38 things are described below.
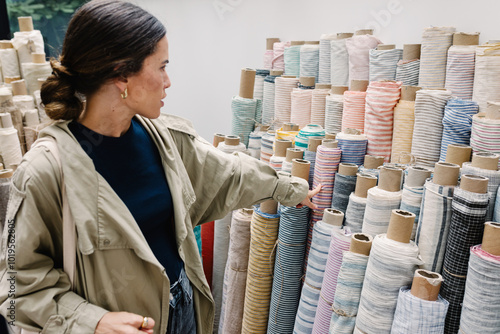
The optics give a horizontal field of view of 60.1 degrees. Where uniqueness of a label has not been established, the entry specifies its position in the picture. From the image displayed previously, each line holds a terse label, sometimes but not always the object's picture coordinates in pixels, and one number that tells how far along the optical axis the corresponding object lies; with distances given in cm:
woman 95
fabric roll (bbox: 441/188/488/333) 141
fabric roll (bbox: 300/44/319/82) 254
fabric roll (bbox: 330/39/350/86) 232
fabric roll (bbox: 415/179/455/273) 150
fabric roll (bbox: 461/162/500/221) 145
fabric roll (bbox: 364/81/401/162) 193
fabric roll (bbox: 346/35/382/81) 219
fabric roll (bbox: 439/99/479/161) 167
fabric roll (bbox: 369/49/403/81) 207
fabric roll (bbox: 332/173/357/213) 189
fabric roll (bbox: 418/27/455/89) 188
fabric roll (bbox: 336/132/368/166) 196
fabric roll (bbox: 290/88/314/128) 243
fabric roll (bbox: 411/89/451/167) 176
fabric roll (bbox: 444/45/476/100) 179
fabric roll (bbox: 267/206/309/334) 200
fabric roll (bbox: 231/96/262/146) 270
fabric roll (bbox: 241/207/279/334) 210
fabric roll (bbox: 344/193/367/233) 179
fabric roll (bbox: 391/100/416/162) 189
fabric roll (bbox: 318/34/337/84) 243
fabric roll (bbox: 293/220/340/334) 188
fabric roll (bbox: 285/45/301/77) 270
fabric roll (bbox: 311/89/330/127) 234
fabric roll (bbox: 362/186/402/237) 167
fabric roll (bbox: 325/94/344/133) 221
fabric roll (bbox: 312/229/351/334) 175
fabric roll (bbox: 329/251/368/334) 163
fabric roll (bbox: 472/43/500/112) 167
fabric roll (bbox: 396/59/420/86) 200
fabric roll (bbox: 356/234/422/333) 149
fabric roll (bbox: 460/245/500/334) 133
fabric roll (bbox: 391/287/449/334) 141
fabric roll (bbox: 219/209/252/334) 226
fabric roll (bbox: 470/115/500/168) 154
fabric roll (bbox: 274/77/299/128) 257
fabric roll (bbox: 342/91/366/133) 207
